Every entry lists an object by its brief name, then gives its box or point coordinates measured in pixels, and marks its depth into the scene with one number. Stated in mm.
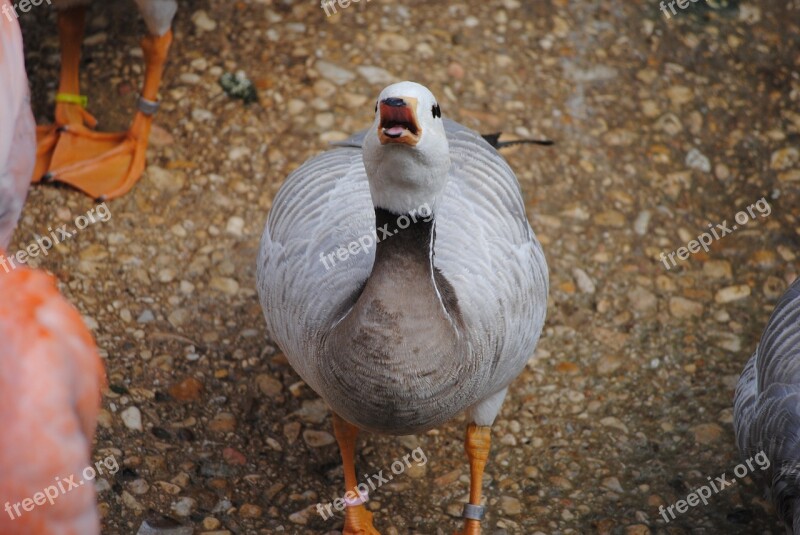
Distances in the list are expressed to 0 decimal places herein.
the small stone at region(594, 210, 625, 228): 4398
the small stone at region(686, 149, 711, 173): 4668
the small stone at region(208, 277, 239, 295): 4016
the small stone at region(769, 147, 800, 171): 4680
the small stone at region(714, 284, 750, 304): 4172
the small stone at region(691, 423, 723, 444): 3670
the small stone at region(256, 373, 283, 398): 3715
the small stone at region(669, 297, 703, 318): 4125
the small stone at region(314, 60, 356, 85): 4723
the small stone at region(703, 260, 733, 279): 4262
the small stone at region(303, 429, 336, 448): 3596
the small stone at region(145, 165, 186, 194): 4320
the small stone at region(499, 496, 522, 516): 3426
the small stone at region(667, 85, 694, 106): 4914
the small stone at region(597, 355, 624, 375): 3904
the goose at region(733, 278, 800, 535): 2811
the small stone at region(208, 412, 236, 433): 3561
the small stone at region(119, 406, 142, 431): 3477
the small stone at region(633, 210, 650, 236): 4398
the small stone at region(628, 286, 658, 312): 4137
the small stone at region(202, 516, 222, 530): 3234
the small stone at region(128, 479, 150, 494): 3291
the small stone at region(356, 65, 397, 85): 4723
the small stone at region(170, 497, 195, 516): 3262
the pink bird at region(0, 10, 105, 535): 1770
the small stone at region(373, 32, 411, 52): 4883
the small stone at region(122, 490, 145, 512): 3238
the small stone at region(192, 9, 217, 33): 4871
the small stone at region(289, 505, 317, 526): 3336
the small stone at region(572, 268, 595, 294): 4172
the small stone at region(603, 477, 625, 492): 3502
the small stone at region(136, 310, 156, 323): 3844
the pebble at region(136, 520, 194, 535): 3176
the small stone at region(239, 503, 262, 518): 3306
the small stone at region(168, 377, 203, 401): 3623
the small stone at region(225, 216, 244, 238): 4199
